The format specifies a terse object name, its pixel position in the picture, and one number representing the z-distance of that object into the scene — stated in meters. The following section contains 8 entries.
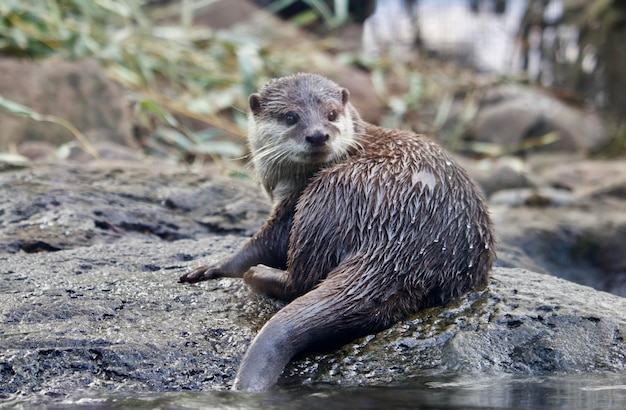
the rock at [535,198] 12.05
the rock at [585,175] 14.41
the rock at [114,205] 7.61
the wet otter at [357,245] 5.16
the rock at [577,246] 10.19
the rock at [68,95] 12.59
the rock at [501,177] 13.95
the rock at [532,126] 18.75
